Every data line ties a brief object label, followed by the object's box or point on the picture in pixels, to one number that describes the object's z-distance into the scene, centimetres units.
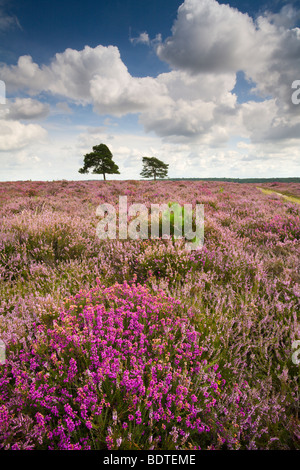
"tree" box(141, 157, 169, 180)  5197
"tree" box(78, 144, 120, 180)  3512
